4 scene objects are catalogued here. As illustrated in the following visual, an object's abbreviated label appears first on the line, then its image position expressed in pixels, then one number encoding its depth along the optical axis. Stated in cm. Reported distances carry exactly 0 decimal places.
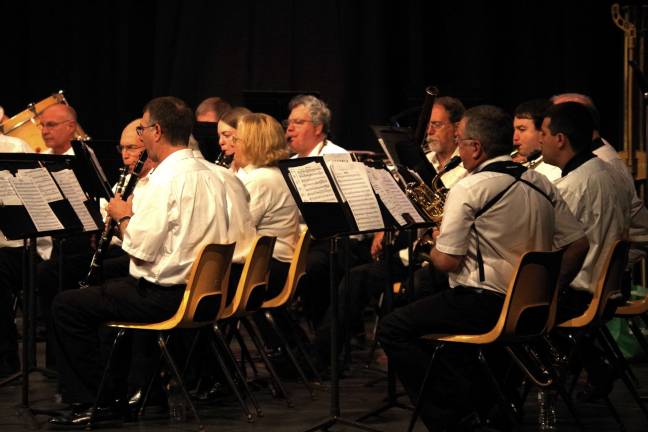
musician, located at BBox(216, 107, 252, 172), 1329
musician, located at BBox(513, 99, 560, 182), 1263
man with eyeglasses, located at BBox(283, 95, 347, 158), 1435
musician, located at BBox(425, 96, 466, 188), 1356
